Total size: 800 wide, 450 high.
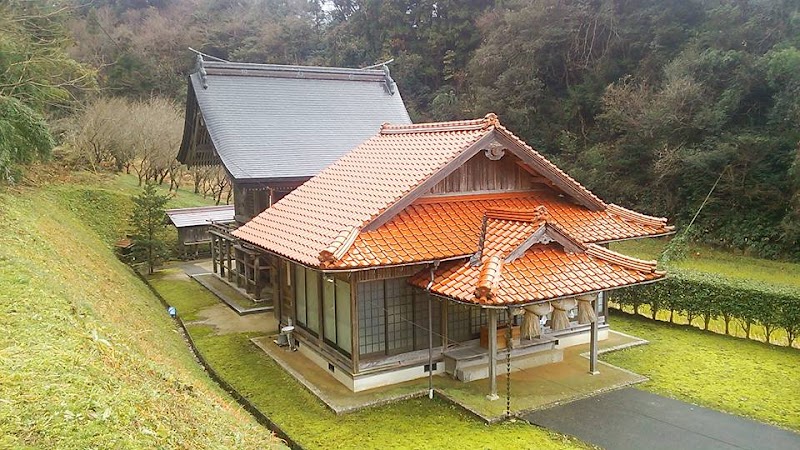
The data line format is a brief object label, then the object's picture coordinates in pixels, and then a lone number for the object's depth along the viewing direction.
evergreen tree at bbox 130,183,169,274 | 19.84
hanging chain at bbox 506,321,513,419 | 9.23
